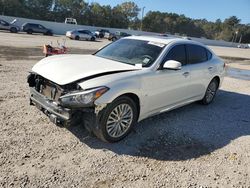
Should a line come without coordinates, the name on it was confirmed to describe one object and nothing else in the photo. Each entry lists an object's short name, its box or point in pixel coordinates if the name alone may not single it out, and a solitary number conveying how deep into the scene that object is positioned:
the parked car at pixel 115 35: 29.55
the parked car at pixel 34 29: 26.04
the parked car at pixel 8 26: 24.39
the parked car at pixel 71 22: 38.18
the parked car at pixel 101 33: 32.40
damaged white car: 2.91
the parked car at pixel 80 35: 24.70
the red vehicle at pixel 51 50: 8.17
